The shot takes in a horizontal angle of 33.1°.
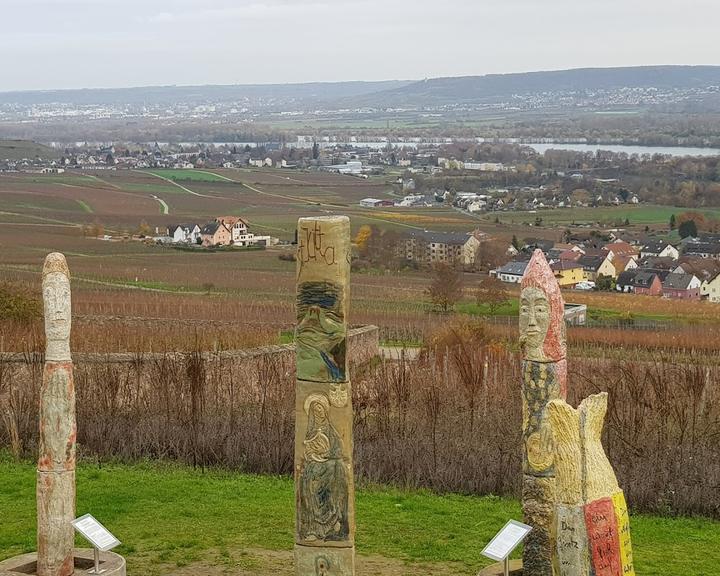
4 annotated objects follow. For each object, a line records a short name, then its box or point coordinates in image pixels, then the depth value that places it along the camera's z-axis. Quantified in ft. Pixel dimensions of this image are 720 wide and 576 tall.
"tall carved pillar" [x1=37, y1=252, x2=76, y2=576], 34.60
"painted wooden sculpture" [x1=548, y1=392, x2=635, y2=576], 22.94
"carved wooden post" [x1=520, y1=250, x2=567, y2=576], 32.96
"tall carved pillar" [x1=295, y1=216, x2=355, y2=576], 32.09
